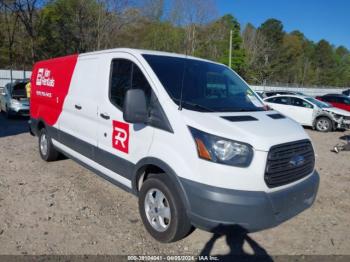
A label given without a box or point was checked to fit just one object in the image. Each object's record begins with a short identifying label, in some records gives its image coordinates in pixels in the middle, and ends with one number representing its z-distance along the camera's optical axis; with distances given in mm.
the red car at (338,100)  16203
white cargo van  2934
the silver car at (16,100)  12141
